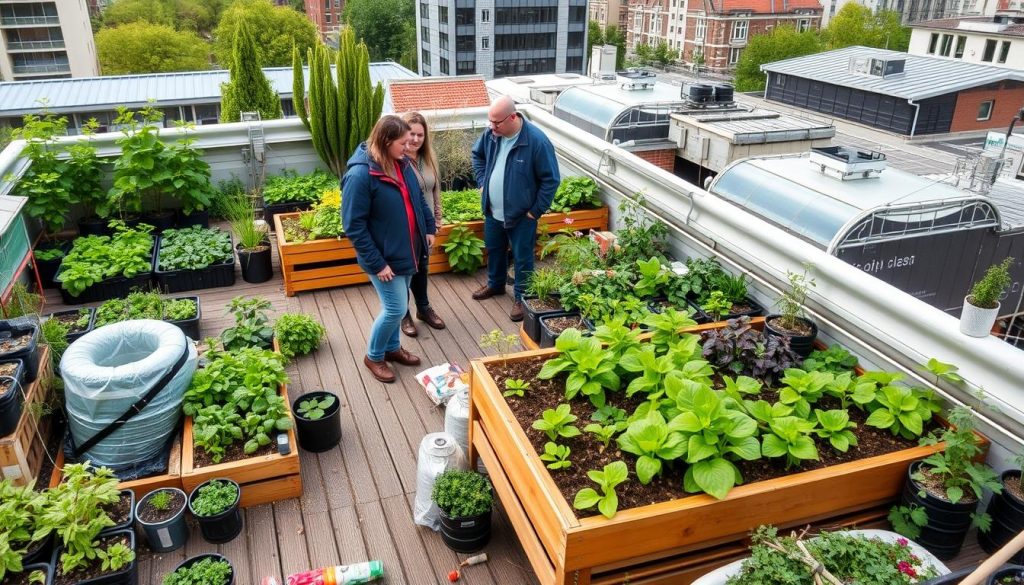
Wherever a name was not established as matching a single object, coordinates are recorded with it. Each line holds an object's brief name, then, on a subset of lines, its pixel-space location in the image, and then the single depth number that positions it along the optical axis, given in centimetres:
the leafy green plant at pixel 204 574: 256
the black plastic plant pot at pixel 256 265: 523
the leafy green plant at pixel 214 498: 288
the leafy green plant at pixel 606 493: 230
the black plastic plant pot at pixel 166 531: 280
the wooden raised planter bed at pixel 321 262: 506
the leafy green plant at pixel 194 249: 510
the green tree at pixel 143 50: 3856
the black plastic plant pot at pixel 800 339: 341
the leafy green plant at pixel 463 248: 539
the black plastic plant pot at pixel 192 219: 581
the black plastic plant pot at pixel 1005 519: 247
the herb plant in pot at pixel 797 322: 343
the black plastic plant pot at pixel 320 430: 345
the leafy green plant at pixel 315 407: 346
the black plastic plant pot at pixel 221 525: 289
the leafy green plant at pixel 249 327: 401
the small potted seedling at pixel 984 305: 272
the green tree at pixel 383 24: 5803
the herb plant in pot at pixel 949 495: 251
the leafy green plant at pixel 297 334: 421
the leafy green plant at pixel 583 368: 296
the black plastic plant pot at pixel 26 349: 320
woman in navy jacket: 368
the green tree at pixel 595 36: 7052
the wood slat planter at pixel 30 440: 295
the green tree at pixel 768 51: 5712
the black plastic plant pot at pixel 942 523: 251
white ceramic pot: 272
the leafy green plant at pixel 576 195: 559
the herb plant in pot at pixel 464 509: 284
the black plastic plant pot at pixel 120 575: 253
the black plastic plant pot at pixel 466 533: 286
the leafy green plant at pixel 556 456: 255
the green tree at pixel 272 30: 3794
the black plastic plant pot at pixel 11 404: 291
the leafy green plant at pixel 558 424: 270
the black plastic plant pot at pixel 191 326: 430
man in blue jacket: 455
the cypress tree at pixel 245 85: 856
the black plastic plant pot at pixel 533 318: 414
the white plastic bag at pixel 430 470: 300
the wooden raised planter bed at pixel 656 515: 232
